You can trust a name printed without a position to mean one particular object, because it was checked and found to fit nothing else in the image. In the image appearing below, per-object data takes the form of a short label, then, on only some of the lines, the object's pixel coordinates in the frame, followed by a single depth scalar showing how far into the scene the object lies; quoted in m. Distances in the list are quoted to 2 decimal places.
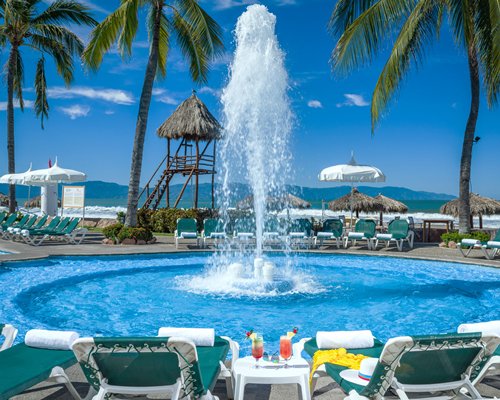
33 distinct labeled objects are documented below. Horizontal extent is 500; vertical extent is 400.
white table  3.40
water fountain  12.27
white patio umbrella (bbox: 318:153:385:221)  16.59
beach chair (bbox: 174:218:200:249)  15.59
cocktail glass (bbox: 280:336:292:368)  3.72
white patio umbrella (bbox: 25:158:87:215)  19.23
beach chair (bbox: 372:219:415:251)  15.01
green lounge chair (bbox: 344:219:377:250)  15.27
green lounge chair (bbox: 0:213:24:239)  17.65
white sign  21.25
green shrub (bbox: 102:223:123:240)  15.94
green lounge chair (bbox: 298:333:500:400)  3.04
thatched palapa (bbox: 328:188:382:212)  26.58
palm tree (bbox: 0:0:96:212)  21.12
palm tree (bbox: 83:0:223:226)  15.52
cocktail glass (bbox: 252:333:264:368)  3.65
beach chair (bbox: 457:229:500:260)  12.54
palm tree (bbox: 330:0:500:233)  14.09
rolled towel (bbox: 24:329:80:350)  3.96
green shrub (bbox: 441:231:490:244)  14.53
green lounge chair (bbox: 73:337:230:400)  3.00
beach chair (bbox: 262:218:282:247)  15.50
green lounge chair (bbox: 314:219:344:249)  15.89
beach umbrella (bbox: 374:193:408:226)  27.31
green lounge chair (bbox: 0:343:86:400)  3.25
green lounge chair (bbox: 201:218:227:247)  15.12
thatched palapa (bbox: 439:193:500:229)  23.55
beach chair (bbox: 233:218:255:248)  20.39
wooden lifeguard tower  23.47
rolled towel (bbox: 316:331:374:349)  4.05
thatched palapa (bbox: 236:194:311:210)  23.58
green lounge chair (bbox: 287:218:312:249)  15.73
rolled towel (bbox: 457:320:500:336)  3.93
